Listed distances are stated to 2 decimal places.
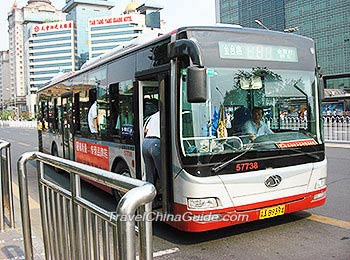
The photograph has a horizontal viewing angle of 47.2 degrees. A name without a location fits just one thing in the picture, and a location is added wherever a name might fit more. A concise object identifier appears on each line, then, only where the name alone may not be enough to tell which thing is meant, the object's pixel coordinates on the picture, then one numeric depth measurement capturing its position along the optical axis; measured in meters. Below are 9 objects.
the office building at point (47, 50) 121.44
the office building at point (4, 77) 158.12
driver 5.05
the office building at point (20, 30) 143.75
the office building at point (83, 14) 126.62
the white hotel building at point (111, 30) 112.81
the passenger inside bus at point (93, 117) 7.85
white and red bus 4.68
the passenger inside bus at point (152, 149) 5.44
